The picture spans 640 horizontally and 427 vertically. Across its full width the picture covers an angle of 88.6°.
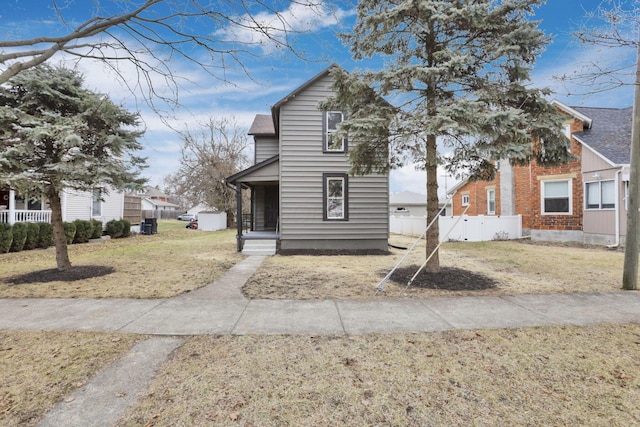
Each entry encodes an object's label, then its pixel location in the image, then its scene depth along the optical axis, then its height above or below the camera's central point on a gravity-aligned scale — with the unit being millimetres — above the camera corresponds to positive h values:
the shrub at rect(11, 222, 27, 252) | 12469 -736
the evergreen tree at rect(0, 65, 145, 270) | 6652 +1679
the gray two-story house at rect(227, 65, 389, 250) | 11891 +1115
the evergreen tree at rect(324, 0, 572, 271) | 5848 +2671
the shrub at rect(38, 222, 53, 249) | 13688 -709
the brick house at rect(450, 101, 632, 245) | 13023 +1302
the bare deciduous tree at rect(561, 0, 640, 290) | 4730 +2516
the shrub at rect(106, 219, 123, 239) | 18844 -638
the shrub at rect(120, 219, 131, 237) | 19742 -668
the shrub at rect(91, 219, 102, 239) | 16984 -627
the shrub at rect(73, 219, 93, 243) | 15814 -666
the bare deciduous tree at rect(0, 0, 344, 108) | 3529 +2152
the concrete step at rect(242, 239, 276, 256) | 11852 -1119
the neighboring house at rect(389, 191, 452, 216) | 40969 +1499
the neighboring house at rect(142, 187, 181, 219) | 59203 +2392
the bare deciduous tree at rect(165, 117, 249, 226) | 27828 +4677
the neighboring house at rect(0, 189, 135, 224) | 14023 +438
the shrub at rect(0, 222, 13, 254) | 11875 -752
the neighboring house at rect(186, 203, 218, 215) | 66831 +1204
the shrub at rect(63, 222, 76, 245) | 14797 -621
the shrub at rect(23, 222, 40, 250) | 13148 -730
